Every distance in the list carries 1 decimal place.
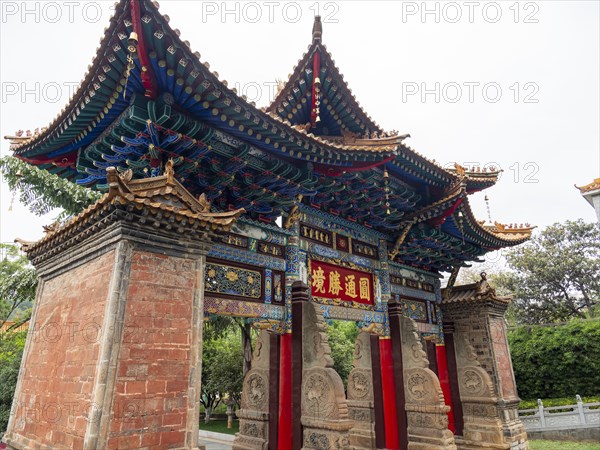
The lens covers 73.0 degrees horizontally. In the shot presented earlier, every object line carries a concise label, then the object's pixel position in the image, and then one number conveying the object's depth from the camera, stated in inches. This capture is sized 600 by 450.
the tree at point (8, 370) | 521.3
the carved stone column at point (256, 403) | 307.7
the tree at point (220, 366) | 768.9
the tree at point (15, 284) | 543.5
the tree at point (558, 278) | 919.7
